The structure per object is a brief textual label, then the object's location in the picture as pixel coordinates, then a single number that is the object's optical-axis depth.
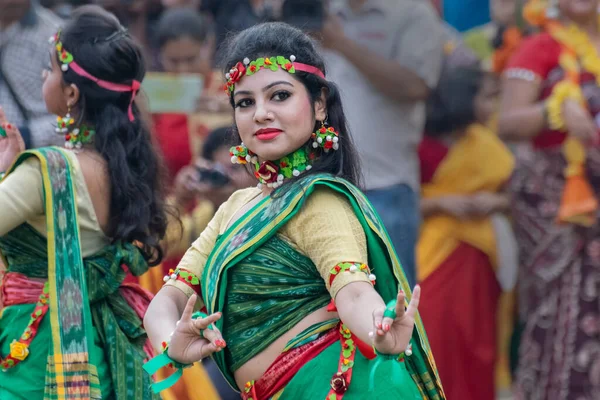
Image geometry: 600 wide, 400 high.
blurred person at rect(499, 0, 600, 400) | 12.11
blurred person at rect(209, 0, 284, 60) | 16.48
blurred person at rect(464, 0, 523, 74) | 16.42
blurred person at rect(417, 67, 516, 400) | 13.55
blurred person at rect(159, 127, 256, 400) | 12.45
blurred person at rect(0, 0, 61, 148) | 11.98
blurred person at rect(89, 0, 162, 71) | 16.48
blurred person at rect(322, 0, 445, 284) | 12.11
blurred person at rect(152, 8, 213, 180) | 14.38
